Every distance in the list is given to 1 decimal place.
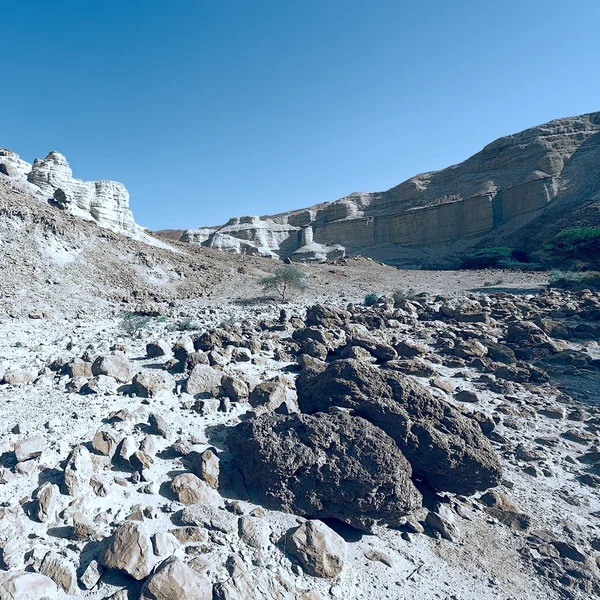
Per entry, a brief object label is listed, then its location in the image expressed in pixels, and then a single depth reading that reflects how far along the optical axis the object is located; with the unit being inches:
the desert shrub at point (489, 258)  1149.7
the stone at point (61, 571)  81.8
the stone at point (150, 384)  173.0
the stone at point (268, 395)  168.2
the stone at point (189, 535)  95.6
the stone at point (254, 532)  98.4
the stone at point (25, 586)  75.6
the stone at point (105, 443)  123.8
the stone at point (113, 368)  184.5
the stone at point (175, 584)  77.9
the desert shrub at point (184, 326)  329.1
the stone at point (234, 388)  173.0
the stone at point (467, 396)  201.3
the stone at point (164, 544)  88.7
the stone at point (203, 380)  178.7
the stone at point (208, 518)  100.7
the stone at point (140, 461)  118.6
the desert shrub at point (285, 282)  591.2
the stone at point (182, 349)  218.7
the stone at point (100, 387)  169.9
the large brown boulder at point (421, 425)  121.1
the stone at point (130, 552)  83.5
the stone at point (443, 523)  112.1
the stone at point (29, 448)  117.3
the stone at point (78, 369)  184.7
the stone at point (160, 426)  140.2
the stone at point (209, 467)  116.2
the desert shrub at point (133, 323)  312.2
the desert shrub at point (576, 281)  583.3
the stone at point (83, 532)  92.1
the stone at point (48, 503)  96.9
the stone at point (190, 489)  108.8
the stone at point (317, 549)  93.4
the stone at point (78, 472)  106.0
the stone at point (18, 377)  177.9
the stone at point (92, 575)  82.6
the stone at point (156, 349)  232.8
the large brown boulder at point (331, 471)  109.3
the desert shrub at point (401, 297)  520.1
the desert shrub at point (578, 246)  893.8
